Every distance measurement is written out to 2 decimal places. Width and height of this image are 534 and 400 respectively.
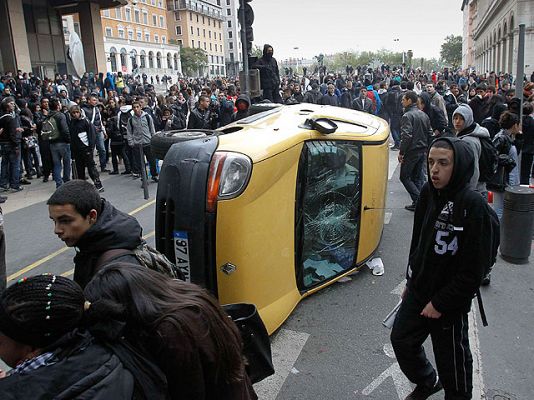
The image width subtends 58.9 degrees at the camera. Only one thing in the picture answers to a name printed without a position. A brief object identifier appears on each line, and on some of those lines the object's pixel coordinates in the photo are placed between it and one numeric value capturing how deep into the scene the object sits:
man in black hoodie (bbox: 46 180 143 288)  2.34
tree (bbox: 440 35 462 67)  128.38
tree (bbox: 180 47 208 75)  86.25
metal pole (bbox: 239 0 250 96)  9.47
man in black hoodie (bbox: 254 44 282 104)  10.55
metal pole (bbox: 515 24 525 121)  6.22
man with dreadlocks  1.34
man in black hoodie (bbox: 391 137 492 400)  2.66
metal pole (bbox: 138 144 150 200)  9.02
